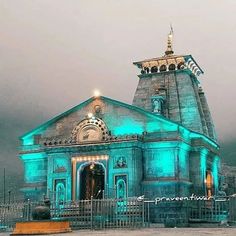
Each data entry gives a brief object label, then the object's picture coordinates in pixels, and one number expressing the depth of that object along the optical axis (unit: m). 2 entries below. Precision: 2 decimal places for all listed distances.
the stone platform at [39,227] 26.67
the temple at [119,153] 42.03
